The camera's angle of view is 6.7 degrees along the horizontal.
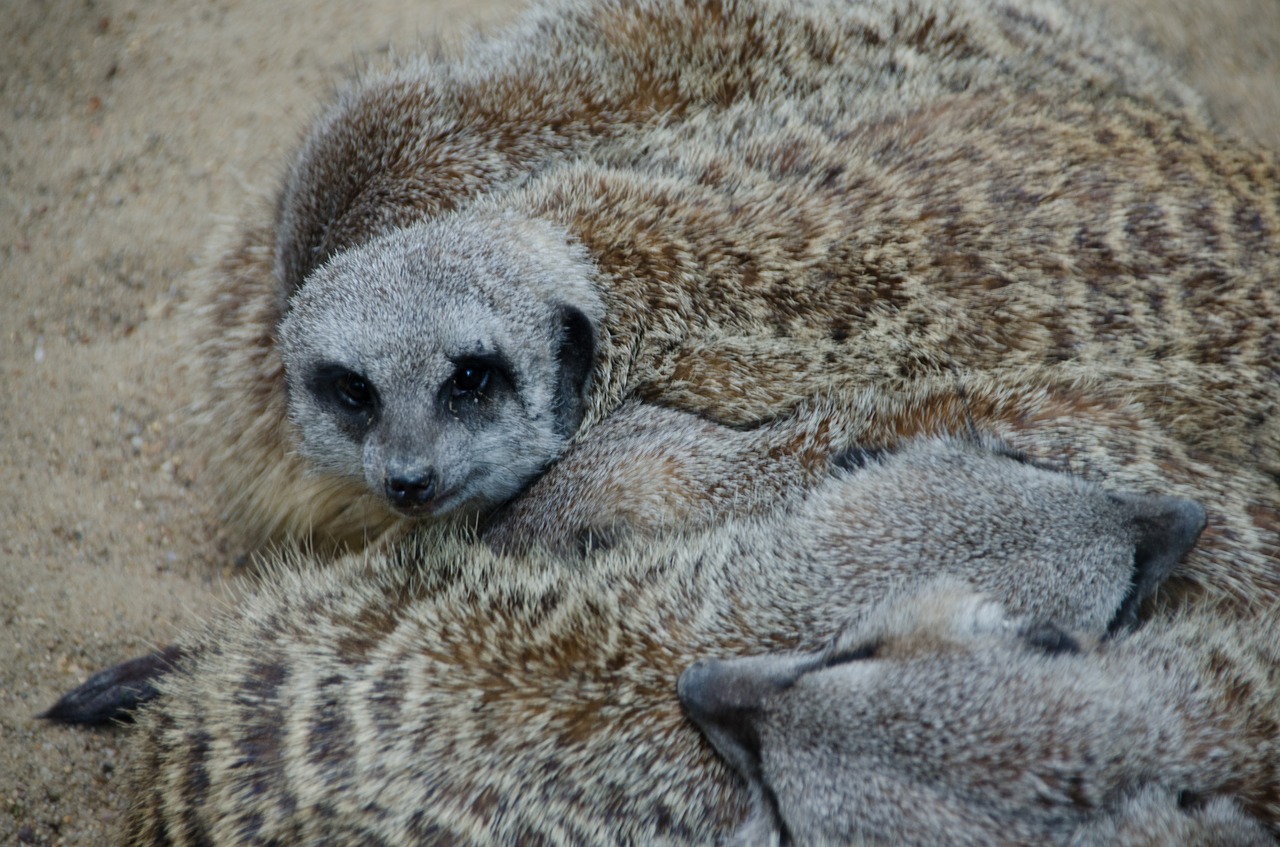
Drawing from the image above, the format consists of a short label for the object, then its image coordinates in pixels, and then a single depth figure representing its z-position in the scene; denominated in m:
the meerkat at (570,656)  2.06
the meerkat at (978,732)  2.04
